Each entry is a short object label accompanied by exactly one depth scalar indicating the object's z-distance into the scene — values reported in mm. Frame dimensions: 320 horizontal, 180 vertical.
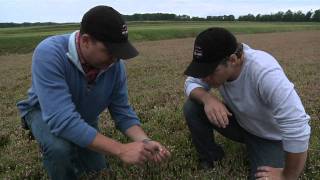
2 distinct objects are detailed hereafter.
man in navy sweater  2179
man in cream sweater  2185
